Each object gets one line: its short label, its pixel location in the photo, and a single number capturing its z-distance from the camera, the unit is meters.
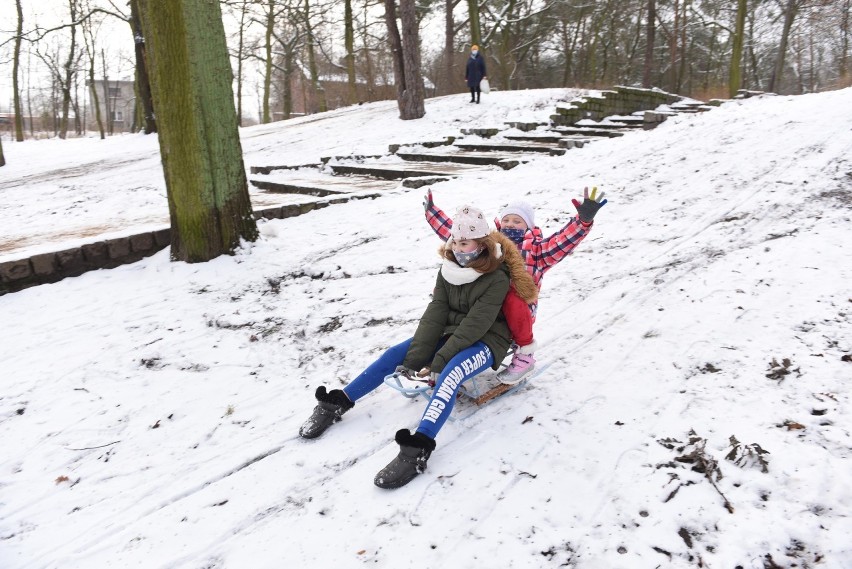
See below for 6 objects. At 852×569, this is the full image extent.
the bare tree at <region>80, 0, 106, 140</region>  30.81
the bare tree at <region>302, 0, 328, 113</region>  24.73
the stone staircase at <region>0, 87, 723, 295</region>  5.47
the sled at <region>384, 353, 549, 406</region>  3.27
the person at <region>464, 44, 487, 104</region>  15.99
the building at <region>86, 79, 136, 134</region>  76.32
